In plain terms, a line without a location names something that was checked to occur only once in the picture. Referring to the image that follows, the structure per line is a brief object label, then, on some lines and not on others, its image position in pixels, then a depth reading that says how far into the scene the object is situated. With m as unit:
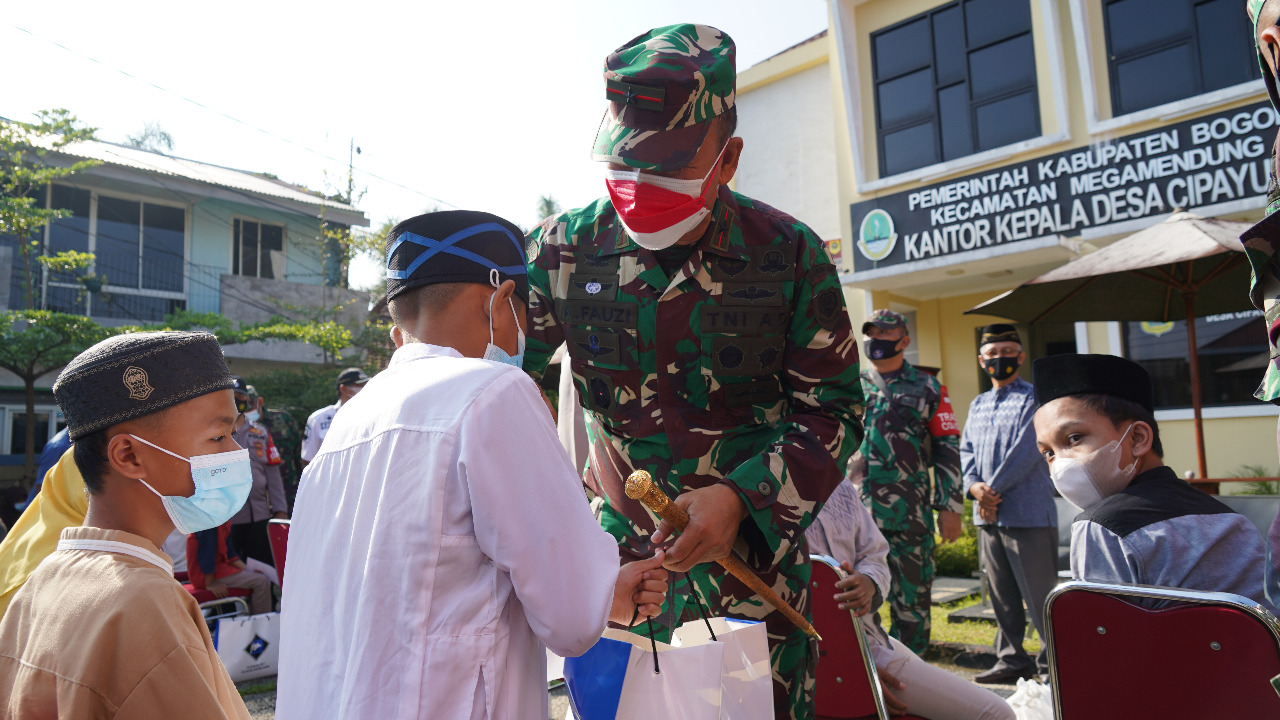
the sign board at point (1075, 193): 9.34
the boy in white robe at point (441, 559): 1.36
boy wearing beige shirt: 1.66
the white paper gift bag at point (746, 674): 1.66
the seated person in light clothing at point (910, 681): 3.03
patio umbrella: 4.89
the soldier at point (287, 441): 8.53
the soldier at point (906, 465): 5.17
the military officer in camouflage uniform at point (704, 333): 1.92
